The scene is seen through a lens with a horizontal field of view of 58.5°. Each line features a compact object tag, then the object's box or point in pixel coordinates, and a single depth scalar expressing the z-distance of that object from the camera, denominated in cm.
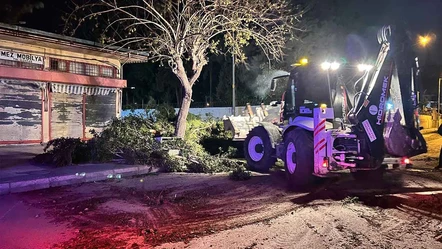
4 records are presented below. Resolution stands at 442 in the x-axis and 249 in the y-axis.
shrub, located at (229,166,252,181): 1016
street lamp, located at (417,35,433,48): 1109
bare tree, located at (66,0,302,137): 1405
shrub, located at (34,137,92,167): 1120
